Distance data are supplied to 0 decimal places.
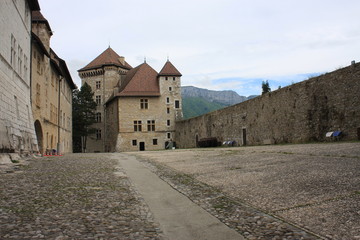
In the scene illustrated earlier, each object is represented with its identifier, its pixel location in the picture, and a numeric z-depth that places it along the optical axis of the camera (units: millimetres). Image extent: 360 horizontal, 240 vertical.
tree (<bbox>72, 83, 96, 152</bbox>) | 52500
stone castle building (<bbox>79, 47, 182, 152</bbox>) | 47531
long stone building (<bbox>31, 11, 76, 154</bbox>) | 22062
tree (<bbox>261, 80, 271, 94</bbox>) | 65438
